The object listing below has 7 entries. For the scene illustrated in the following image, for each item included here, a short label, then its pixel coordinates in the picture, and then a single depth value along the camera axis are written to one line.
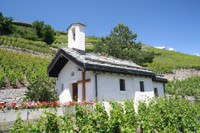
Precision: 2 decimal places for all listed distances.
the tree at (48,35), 64.62
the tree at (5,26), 59.69
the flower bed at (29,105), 8.69
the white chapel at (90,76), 14.11
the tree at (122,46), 36.38
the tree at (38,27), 67.86
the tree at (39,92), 15.47
